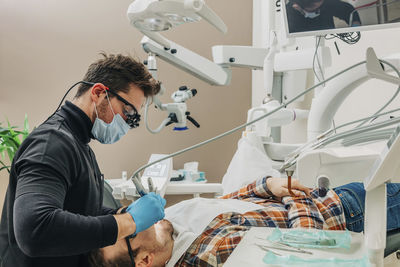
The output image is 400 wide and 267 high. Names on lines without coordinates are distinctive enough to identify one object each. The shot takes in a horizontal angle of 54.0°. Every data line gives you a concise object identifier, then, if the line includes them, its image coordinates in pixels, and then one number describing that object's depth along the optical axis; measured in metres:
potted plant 2.44
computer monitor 1.35
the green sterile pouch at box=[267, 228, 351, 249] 0.94
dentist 1.00
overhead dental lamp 1.36
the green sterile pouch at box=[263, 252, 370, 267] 0.82
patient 1.30
